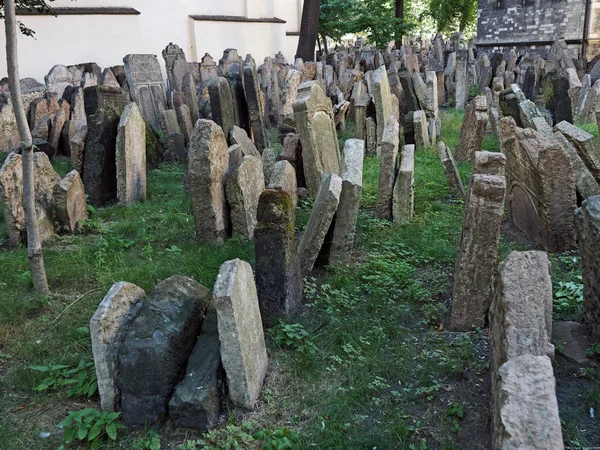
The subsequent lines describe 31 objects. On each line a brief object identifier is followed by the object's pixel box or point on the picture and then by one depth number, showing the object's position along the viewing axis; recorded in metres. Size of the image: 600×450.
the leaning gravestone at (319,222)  4.64
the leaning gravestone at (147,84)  12.60
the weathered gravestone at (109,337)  3.09
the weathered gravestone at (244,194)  5.44
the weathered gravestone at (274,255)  3.98
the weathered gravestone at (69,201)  5.91
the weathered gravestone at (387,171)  6.00
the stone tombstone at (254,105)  8.45
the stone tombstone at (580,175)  5.34
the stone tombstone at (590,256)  3.40
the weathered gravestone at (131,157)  6.82
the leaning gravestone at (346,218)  4.85
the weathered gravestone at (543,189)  4.82
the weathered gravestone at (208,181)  5.34
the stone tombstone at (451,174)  6.71
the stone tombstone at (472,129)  8.24
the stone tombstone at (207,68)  15.29
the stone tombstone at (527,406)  2.01
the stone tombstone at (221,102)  7.88
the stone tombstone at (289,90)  9.87
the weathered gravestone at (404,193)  5.97
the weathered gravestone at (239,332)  3.00
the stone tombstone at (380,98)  8.70
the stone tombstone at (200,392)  3.06
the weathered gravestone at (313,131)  6.67
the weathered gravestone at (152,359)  3.12
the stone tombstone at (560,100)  9.19
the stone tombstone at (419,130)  9.12
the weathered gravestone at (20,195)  5.56
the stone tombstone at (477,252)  3.67
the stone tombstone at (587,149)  5.66
